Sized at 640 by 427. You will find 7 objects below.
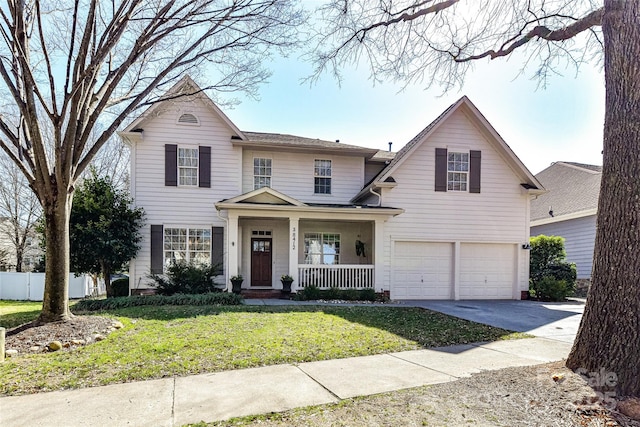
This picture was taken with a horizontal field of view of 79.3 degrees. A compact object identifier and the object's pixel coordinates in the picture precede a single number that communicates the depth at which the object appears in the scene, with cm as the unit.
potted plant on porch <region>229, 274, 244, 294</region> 1255
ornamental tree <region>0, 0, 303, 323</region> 723
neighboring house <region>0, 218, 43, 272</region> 2031
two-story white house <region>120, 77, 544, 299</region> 1328
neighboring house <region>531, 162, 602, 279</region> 1666
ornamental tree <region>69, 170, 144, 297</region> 1234
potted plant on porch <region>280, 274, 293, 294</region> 1277
